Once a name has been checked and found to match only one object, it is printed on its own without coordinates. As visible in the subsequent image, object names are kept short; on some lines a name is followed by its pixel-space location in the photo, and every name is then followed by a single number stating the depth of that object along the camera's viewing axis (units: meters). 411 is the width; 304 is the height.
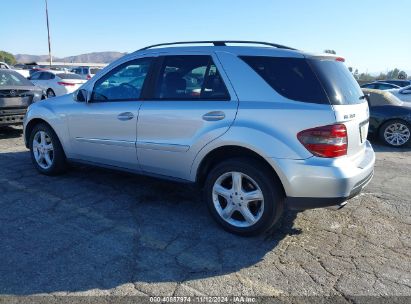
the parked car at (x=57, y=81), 17.31
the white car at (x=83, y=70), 31.98
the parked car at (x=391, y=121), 8.94
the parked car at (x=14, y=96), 7.97
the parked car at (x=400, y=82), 23.64
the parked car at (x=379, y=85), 20.13
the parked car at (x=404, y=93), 16.59
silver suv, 3.38
